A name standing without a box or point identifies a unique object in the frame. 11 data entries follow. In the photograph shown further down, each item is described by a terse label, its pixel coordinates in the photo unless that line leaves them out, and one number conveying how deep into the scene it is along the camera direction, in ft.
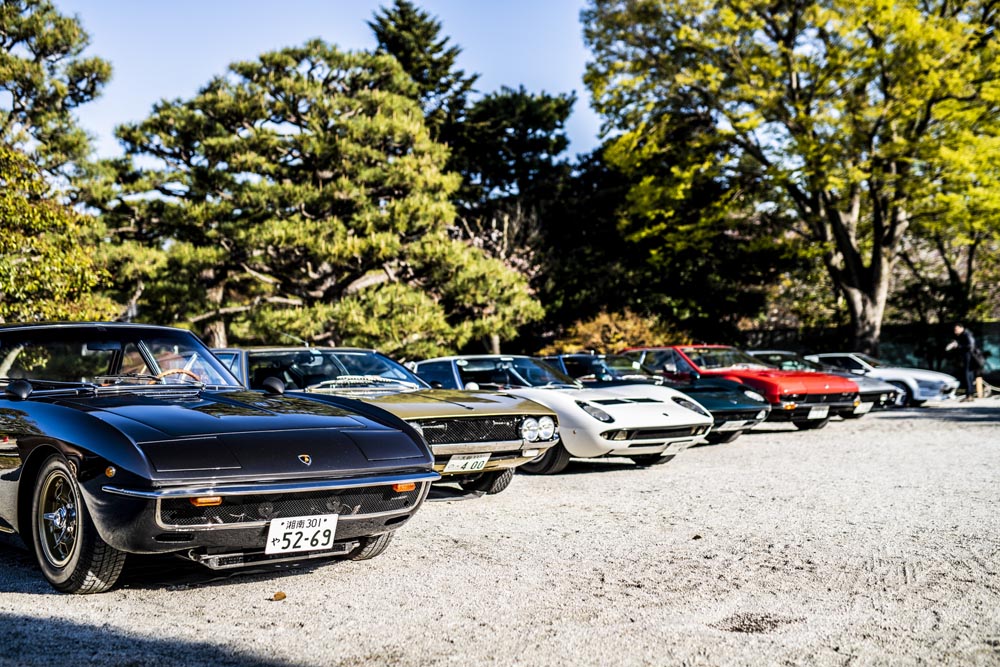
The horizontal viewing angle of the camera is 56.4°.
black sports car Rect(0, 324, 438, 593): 13.56
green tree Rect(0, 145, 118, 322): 44.01
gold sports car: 22.99
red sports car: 42.65
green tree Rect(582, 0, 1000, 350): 71.72
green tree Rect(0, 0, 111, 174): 68.54
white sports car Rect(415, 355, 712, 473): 29.14
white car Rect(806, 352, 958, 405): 62.23
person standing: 62.28
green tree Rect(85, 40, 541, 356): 70.38
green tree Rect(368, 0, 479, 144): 118.62
